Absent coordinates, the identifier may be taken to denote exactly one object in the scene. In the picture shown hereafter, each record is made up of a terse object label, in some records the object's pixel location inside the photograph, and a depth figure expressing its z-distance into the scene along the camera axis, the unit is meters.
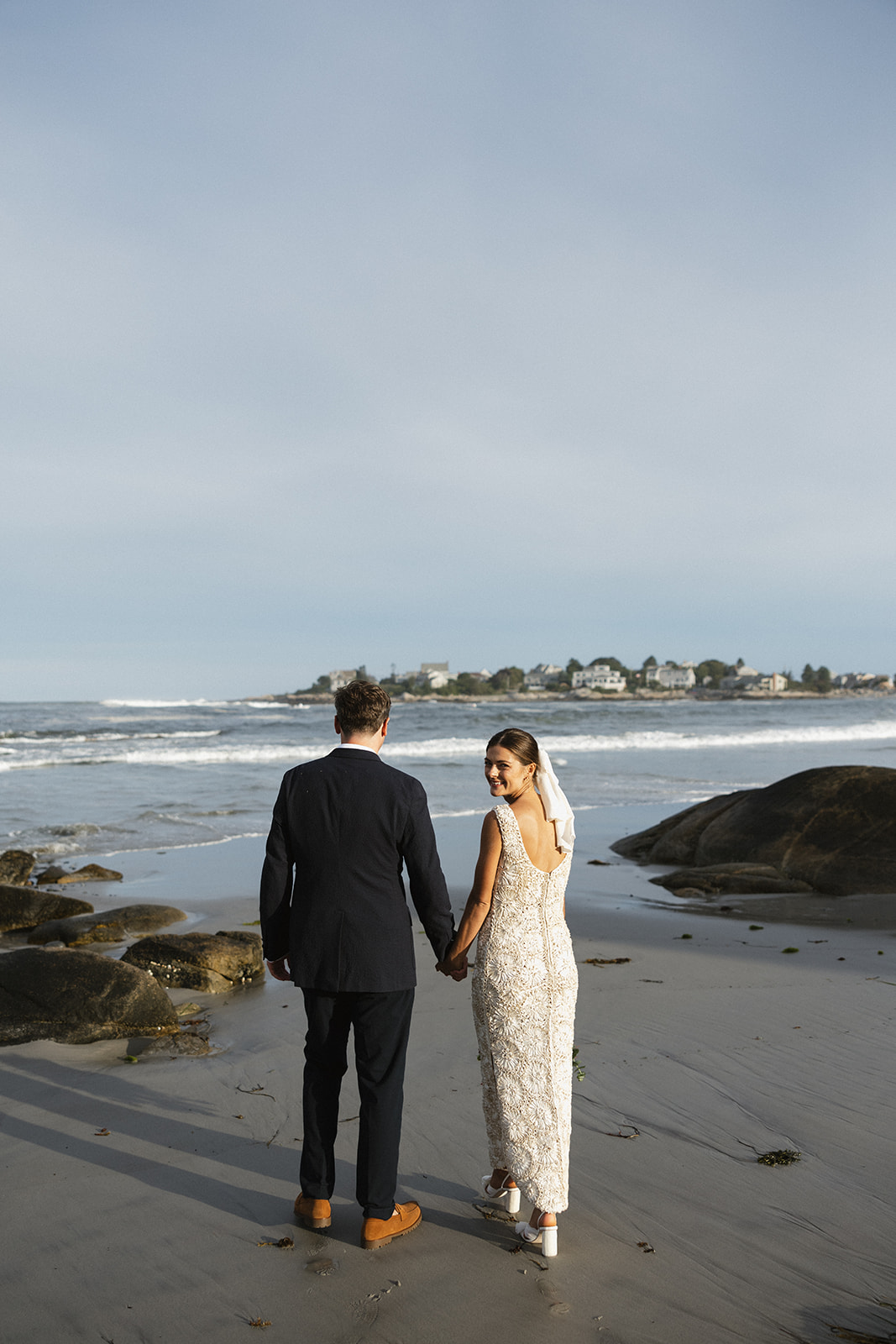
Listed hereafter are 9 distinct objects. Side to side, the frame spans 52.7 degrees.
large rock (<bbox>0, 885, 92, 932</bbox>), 8.88
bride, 3.32
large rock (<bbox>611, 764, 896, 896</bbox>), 9.88
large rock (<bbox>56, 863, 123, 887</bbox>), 11.23
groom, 3.33
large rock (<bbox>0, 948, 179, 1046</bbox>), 5.70
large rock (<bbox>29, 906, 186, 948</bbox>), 8.16
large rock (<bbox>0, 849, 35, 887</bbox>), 10.98
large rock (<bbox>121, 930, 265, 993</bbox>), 6.89
